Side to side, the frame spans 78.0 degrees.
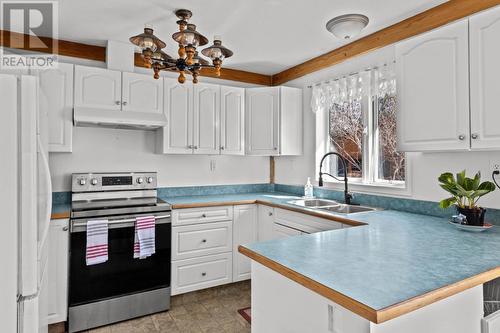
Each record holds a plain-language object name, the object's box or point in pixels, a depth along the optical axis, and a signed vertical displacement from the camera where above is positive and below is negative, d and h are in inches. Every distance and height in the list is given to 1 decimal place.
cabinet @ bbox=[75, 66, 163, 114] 106.0 +27.8
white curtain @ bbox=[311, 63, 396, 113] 103.6 +30.3
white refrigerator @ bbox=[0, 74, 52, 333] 52.1 -5.5
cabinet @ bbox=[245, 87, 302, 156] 137.9 +21.1
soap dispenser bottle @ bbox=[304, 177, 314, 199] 132.0 -10.0
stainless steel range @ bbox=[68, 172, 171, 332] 93.4 -29.5
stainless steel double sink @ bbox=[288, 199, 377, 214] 109.9 -14.3
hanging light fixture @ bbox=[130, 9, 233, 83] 74.2 +29.9
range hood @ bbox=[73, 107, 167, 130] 101.0 +16.8
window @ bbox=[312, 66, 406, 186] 107.2 +16.4
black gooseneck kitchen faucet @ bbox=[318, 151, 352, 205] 113.7 -8.0
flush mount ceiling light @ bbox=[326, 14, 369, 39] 90.4 +42.8
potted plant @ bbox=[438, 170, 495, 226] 69.6 -5.6
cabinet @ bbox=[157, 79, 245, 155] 121.4 +20.2
